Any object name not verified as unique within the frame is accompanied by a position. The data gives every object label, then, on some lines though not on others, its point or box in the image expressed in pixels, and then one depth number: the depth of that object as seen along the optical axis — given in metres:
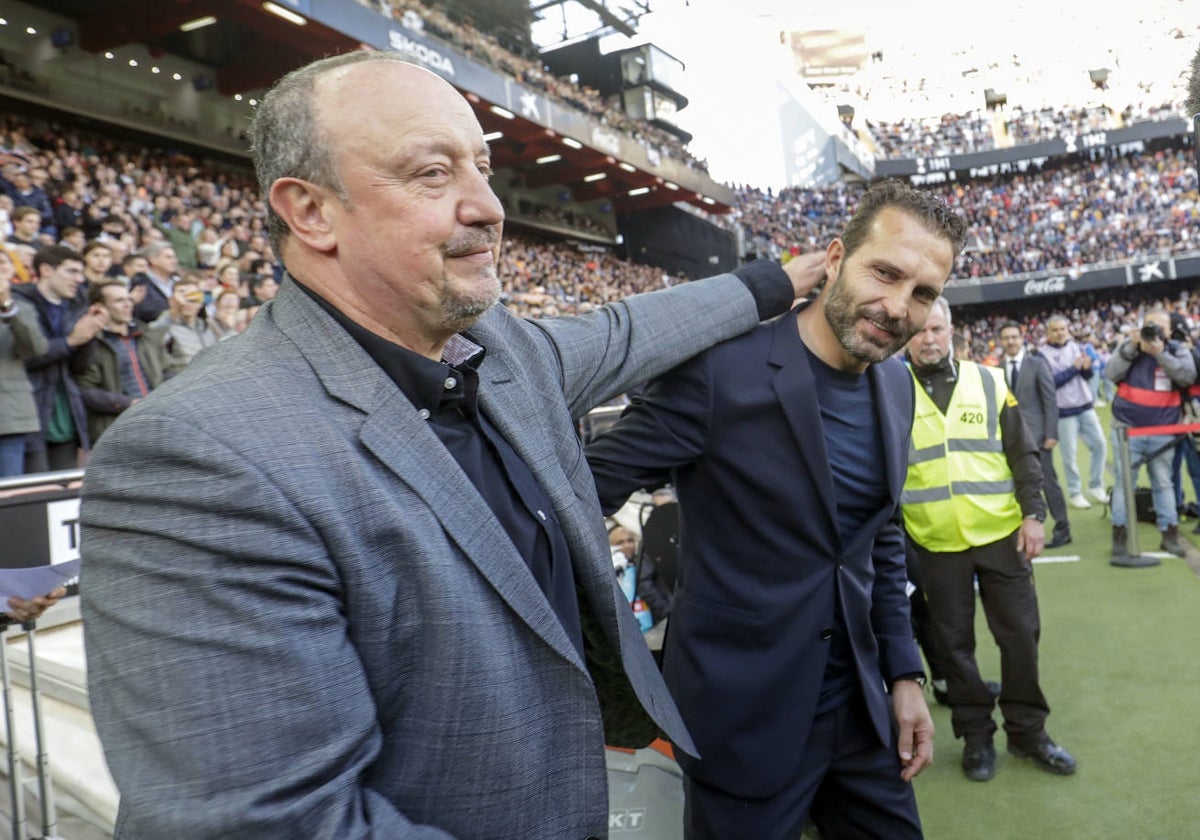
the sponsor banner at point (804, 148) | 40.97
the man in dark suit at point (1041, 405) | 6.83
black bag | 7.36
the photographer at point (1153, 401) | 6.61
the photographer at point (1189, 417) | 6.87
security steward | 3.56
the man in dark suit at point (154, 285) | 5.87
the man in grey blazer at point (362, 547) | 0.86
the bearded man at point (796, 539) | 1.88
